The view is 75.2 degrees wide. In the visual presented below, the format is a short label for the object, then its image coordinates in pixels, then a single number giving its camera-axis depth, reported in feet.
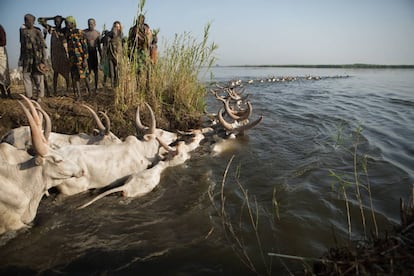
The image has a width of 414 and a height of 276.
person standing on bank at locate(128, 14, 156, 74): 24.33
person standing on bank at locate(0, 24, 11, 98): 23.13
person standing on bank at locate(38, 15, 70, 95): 24.77
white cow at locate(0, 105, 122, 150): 13.93
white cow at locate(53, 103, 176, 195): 12.32
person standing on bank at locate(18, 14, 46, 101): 22.03
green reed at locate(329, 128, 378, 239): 12.34
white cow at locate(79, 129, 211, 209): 12.60
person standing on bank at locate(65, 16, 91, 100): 23.47
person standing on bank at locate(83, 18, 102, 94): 27.30
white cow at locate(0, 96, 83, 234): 9.38
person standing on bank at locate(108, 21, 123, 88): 26.71
